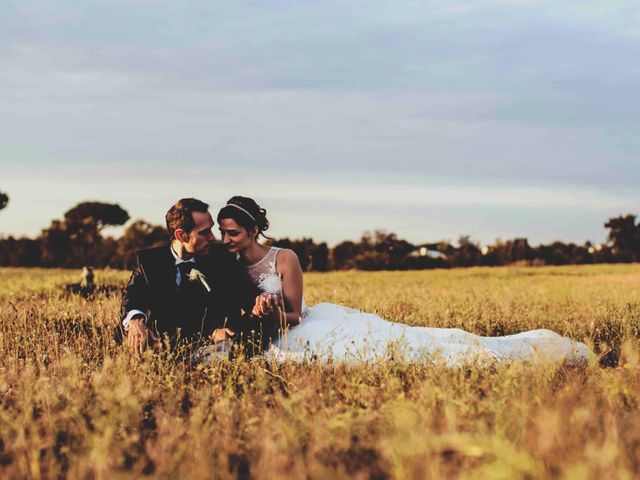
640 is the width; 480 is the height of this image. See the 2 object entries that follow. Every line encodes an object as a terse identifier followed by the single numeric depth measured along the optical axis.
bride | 7.57
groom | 7.42
